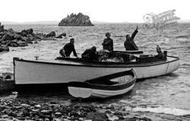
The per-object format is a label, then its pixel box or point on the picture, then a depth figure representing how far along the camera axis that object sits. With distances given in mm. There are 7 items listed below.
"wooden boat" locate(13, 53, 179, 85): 13797
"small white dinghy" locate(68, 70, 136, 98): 12938
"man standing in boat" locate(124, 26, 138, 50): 21016
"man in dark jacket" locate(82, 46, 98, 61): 15217
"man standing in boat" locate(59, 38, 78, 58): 16578
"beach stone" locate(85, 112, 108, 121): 10455
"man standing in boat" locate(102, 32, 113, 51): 18844
